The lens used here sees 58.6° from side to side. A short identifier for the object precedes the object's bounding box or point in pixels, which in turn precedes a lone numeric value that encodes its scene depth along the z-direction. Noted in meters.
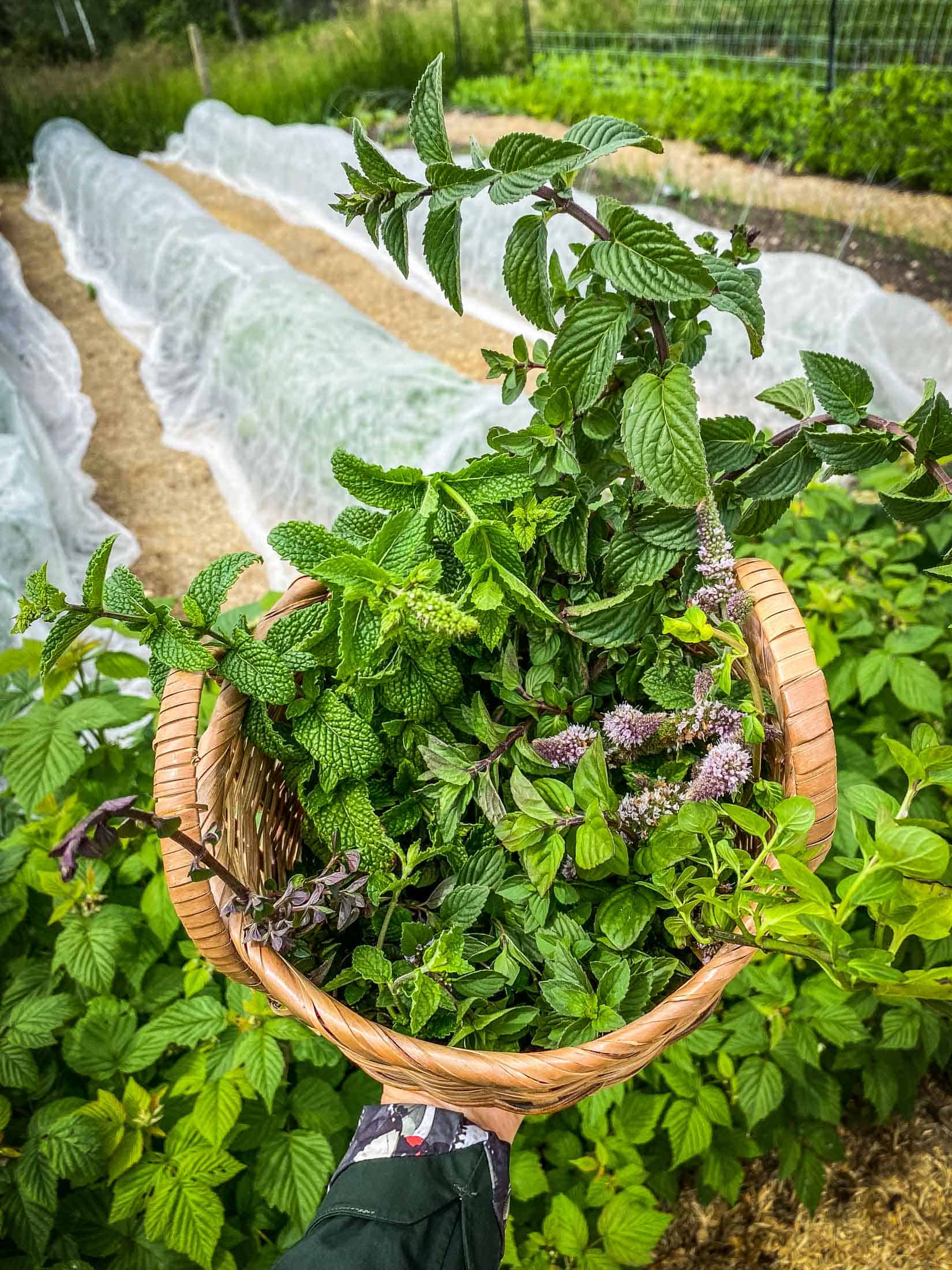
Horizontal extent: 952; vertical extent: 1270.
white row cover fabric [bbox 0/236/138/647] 1.97
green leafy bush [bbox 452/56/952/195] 3.58
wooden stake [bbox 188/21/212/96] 5.45
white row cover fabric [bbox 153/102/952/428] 2.27
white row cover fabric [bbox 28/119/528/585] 2.06
